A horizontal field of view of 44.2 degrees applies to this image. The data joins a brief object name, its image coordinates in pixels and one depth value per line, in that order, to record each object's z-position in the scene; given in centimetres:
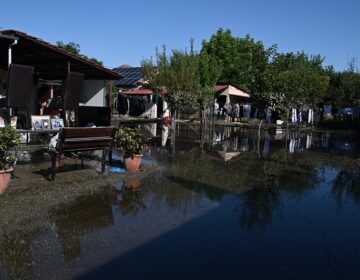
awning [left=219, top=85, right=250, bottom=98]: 3916
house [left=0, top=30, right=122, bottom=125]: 1133
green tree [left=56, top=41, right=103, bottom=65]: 4559
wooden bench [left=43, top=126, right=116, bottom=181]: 810
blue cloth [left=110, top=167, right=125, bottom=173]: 931
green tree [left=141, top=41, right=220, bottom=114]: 3269
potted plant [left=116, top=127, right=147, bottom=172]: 940
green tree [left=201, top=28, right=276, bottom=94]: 4850
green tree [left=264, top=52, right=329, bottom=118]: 3077
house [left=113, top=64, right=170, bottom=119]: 3641
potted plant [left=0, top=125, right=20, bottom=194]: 682
